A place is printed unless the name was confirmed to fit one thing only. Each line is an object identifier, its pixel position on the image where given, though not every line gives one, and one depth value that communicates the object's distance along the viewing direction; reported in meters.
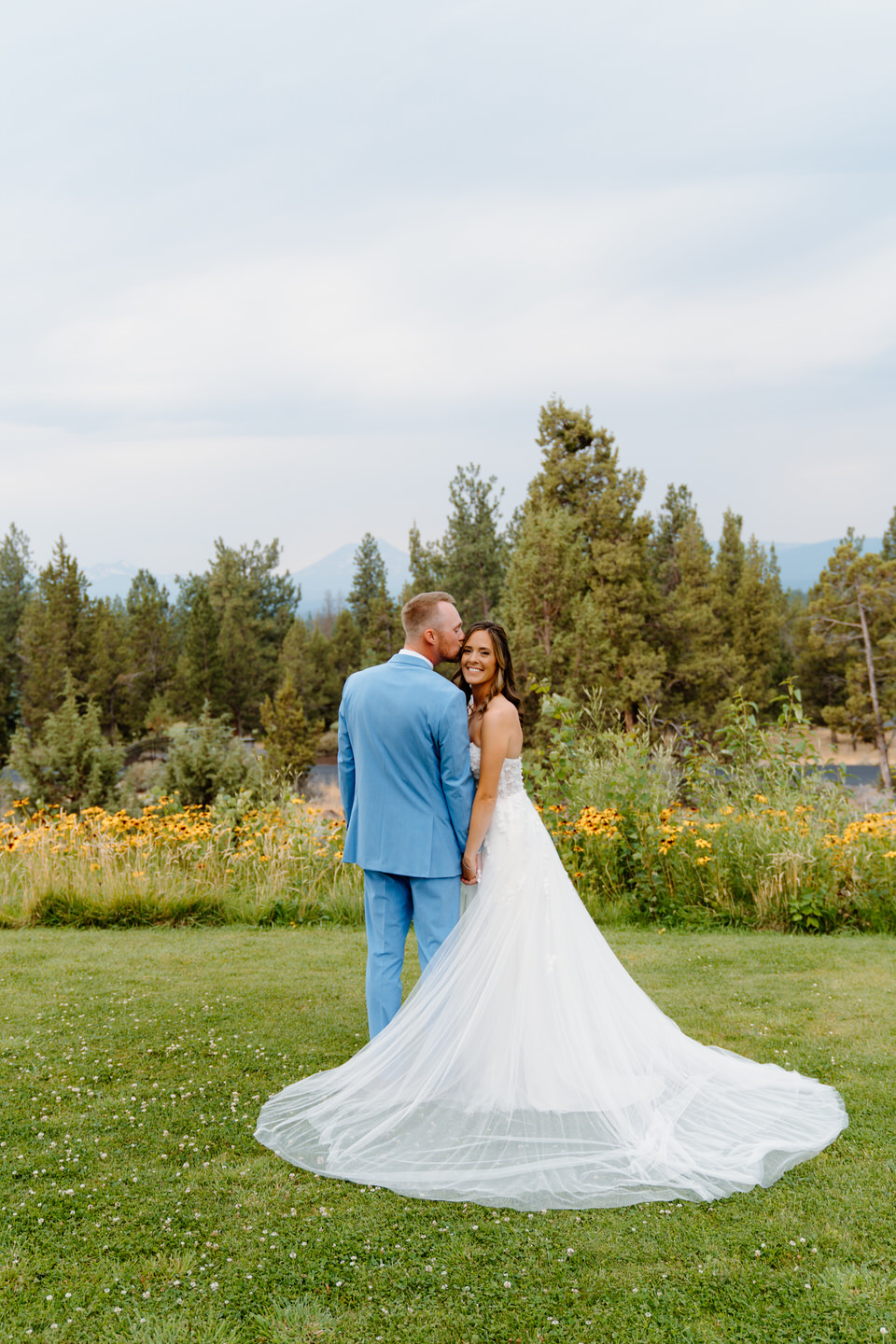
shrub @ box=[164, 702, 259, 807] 15.86
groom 3.76
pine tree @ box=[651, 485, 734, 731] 31.86
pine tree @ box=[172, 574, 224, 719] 35.97
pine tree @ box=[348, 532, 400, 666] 40.62
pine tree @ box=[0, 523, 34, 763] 34.75
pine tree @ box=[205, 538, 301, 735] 38.53
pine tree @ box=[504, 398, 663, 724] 25.92
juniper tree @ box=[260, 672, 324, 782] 29.94
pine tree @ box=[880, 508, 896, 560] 43.31
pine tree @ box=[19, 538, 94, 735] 30.64
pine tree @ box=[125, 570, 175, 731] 36.72
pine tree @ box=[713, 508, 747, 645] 38.56
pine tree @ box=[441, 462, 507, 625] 35.31
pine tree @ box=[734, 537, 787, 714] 35.94
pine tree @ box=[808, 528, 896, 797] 30.44
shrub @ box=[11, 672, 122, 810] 21.91
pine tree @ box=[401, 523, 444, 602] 35.34
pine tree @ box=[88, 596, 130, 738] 32.19
